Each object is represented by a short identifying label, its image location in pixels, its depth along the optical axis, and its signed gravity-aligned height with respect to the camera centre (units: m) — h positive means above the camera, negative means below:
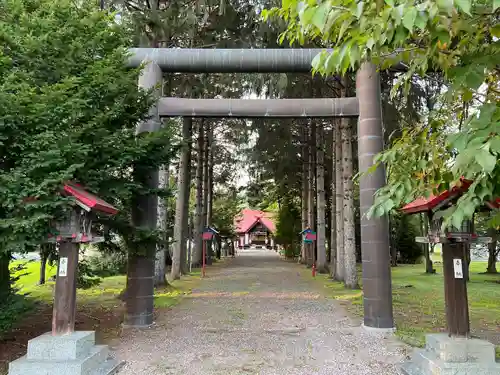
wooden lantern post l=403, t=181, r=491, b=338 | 4.48 -0.23
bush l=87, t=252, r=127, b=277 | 14.12 -0.79
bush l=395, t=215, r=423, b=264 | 22.95 -0.11
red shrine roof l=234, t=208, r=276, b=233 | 49.19 +2.62
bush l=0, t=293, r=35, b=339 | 4.72 -0.88
